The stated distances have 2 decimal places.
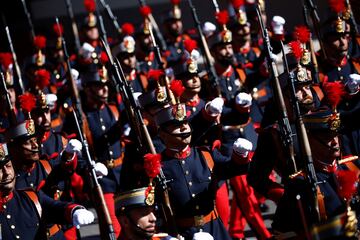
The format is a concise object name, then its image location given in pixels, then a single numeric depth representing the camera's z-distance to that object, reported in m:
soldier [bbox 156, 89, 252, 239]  14.55
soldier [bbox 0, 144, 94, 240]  13.80
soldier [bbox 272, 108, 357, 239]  12.77
